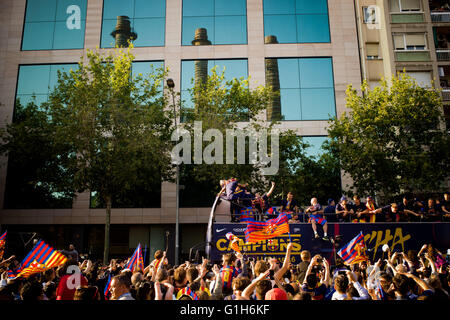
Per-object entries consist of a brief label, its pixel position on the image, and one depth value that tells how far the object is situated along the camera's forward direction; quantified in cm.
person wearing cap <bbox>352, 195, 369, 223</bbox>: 1339
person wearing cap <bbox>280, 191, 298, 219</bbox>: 1457
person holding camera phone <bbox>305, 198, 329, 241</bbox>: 1237
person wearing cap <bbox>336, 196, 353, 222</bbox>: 1331
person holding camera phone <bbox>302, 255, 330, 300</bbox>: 556
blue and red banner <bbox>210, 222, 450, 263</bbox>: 1223
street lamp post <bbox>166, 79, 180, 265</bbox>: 1882
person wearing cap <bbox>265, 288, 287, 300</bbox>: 426
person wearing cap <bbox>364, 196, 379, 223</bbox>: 1335
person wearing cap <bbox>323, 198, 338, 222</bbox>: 1366
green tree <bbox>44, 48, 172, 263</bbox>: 2134
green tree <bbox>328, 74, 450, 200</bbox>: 2180
